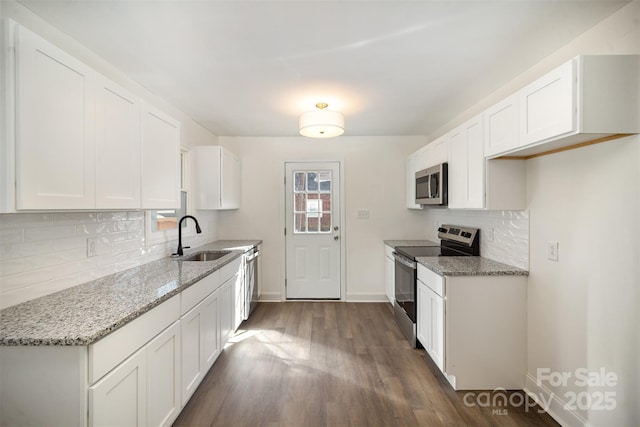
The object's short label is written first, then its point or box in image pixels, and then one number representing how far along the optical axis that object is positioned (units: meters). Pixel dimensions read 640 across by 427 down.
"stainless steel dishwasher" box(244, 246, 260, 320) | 3.50
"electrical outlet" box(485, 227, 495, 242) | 2.67
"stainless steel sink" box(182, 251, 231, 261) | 3.23
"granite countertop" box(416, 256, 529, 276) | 2.23
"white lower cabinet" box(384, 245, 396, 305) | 3.82
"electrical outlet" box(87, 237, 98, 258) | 1.94
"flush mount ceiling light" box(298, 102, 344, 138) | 2.81
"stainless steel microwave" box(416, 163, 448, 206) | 2.98
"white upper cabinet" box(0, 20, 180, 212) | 1.17
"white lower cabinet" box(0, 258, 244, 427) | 1.16
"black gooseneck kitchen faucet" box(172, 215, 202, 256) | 2.92
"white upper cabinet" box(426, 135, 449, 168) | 2.99
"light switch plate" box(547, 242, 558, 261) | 1.95
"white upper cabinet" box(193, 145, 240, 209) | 3.56
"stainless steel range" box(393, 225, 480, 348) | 2.91
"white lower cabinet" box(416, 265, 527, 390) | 2.22
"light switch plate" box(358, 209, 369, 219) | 4.38
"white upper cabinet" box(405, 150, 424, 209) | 3.87
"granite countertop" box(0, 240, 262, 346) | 1.15
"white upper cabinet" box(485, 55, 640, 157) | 1.46
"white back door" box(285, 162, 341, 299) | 4.39
